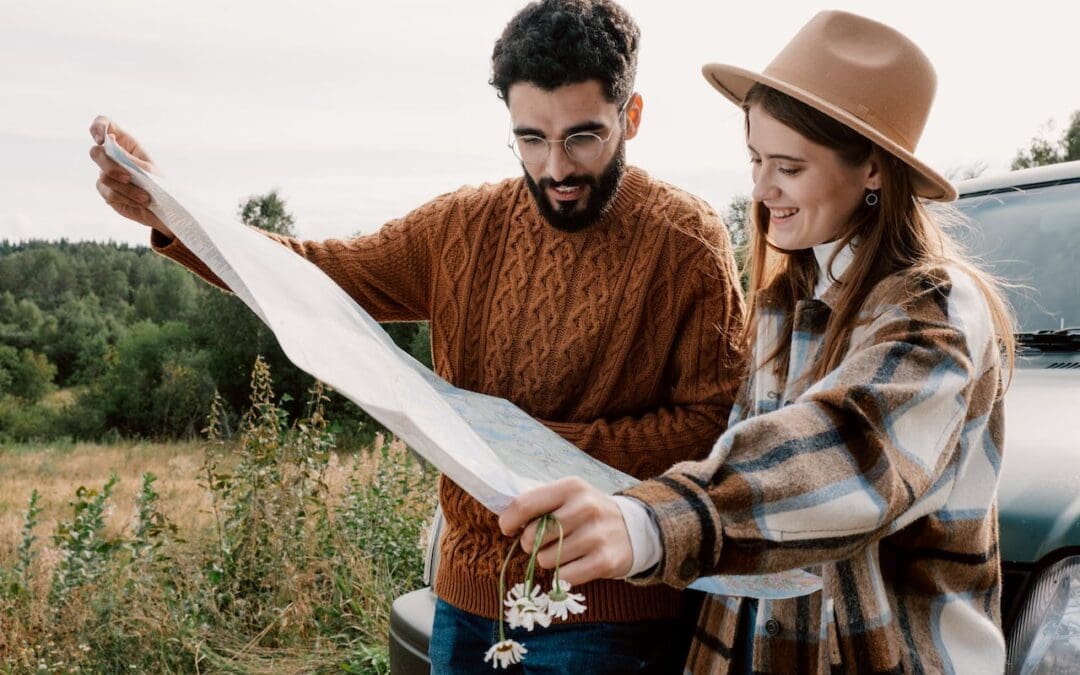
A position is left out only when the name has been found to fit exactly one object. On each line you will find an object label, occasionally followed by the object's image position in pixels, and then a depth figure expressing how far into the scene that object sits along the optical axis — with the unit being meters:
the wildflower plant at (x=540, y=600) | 1.13
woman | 1.21
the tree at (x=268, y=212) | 34.03
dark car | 1.99
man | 2.02
